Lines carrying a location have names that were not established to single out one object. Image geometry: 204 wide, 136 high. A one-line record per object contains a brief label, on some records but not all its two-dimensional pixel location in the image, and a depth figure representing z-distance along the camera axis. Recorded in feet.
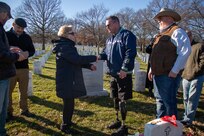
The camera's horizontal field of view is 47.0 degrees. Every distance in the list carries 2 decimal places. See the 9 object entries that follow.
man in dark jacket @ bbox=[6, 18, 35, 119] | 15.81
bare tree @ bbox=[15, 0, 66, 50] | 148.05
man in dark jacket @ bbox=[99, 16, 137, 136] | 13.20
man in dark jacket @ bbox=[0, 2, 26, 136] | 10.91
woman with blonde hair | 13.16
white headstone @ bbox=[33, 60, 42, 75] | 39.91
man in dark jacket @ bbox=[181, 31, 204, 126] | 14.76
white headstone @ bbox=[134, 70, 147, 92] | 26.18
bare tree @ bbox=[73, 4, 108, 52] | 138.23
